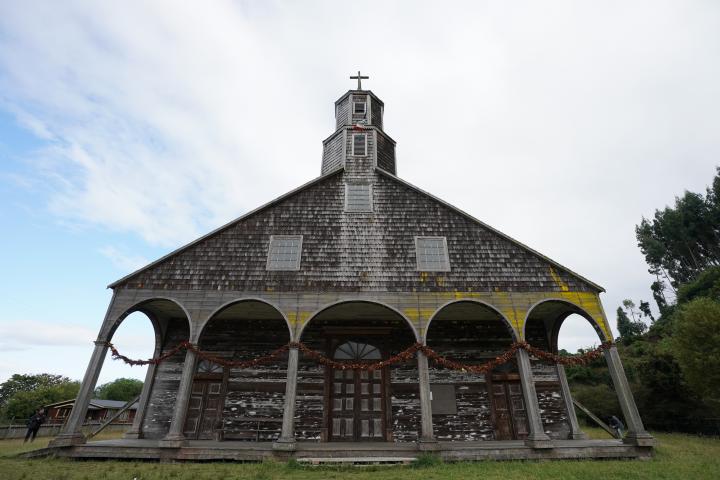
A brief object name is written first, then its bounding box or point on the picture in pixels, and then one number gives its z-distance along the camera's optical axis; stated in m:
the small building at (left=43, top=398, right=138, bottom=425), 37.12
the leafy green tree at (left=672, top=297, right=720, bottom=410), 15.62
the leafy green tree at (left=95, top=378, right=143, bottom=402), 78.25
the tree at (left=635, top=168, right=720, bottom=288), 48.03
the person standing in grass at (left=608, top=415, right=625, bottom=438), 15.27
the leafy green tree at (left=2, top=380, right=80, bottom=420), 49.23
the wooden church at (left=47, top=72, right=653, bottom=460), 10.05
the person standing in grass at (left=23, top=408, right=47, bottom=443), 16.73
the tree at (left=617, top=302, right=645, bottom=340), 58.06
